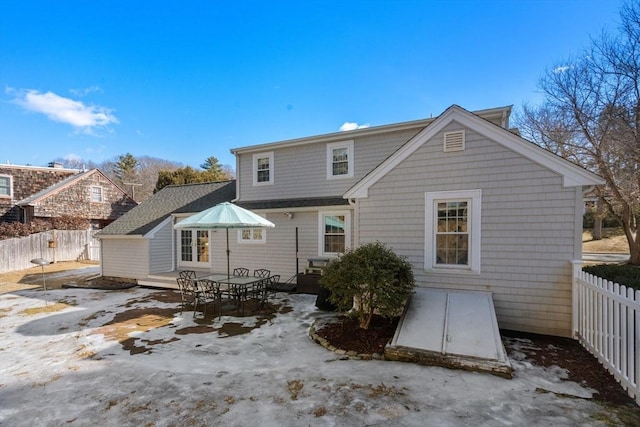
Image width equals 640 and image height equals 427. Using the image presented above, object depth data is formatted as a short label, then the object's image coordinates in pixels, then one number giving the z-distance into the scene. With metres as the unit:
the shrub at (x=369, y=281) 5.30
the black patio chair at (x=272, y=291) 9.06
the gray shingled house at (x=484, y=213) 5.60
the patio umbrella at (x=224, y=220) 7.39
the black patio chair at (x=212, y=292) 7.74
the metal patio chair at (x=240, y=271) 10.50
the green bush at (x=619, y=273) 6.43
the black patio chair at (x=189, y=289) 7.78
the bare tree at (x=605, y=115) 12.20
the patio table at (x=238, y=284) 7.80
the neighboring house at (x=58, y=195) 20.25
